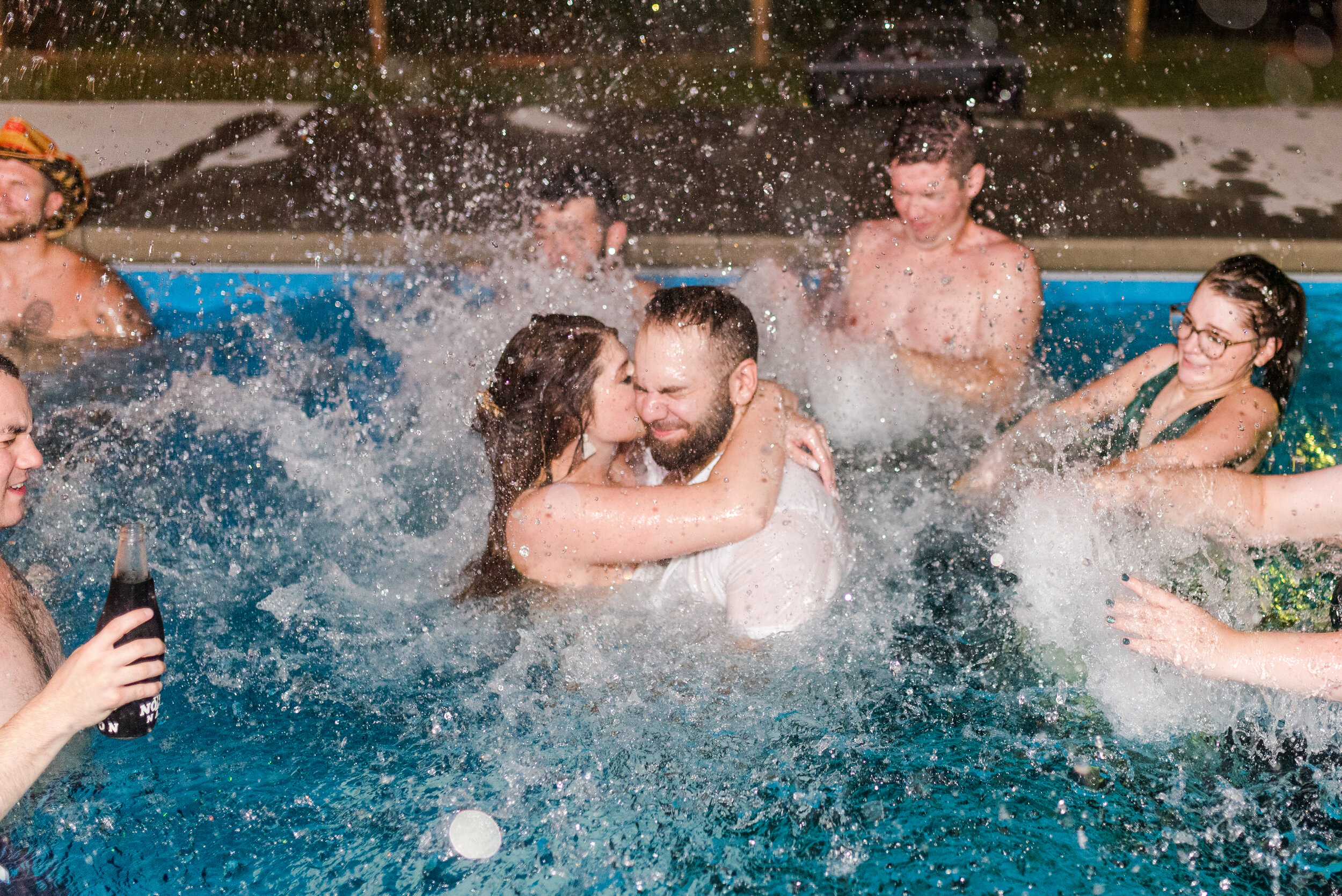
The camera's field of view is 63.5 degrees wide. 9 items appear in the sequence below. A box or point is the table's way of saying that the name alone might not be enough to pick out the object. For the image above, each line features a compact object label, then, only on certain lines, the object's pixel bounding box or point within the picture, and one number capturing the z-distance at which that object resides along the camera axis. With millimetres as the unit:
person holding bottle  2277
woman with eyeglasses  3693
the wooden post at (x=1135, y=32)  11180
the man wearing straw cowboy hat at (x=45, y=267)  5293
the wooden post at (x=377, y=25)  11750
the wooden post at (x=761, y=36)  11266
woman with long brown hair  3205
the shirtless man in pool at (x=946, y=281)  4934
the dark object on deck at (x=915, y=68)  9977
